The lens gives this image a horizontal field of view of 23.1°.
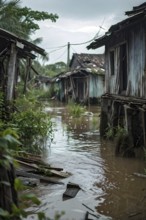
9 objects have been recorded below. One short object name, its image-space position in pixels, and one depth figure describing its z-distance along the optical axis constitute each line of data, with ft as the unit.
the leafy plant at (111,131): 41.91
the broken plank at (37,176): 24.12
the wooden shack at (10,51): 34.00
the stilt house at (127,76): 33.91
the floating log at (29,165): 25.44
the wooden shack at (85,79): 105.70
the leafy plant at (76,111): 67.97
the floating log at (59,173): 25.58
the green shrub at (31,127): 33.53
